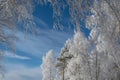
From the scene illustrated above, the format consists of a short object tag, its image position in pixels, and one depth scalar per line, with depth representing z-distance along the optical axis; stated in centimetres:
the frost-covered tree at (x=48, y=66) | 1981
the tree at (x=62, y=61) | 1932
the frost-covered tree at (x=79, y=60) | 1422
